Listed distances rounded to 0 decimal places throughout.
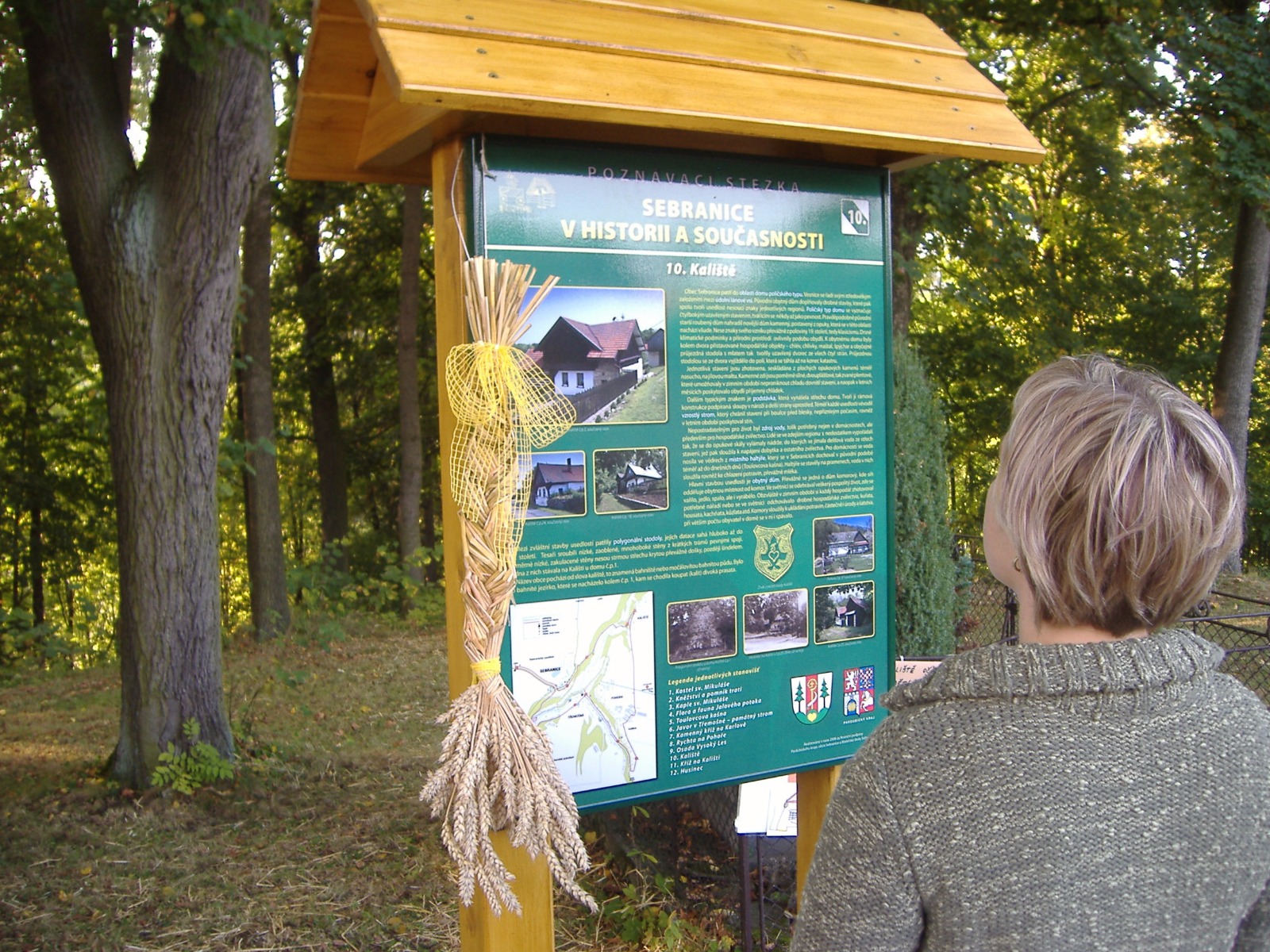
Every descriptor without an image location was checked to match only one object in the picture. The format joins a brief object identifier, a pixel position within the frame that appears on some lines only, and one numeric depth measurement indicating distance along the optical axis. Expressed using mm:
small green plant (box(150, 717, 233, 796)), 5145
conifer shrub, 5223
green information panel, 2422
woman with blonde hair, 1274
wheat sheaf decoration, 2178
